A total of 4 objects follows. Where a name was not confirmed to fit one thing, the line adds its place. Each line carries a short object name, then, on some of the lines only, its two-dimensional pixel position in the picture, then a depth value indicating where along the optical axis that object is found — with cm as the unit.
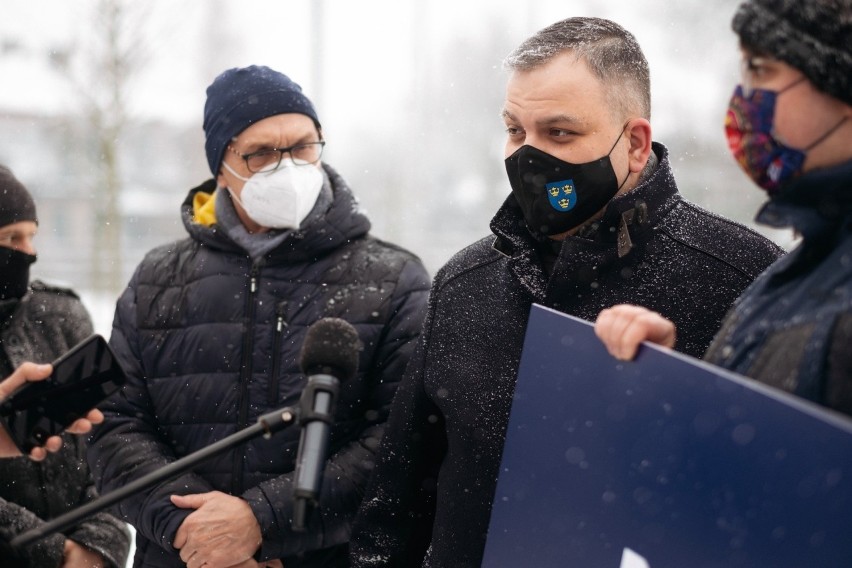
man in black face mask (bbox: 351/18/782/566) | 207
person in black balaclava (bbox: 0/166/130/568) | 300
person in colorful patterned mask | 121
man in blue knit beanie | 266
